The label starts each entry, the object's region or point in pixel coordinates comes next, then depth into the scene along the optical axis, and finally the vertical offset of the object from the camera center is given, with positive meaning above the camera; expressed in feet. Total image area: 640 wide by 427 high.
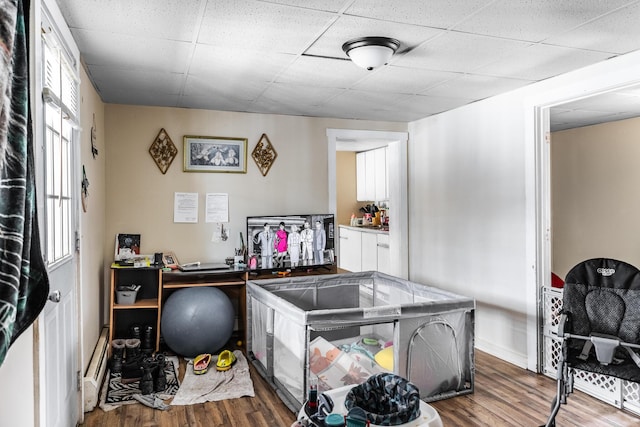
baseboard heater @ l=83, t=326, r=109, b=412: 9.91 -3.59
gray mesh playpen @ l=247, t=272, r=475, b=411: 9.77 -2.94
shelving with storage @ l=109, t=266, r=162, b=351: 13.43 -2.55
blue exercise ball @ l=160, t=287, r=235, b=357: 12.80 -2.97
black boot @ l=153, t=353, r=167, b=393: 11.05 -3.90
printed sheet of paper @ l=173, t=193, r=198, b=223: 14.84 +0.23
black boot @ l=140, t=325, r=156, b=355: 13.67 -3.70
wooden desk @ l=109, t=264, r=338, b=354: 13.61 -2.09
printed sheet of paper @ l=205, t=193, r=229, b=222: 15.14 +0.19
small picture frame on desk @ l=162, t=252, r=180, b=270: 14.10 -1.41
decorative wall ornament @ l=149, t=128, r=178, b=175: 14.57 +1.99
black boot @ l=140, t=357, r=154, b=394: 10.84 -3.84
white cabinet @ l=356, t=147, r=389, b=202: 22.93 +1.94
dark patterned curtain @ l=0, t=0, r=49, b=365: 3.59 +0.16
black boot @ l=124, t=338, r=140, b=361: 12.69 -3.63
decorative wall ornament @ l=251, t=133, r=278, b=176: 15.64 +2.00
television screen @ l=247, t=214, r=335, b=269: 14.84 -0.90
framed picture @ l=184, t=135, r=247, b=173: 14.92 +1.94
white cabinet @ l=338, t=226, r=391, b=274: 21.35 -1.85
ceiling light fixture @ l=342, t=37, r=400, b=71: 8.76 +3.09
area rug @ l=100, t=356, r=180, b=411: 10.35 -4.12
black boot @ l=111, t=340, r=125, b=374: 12.03 -3.75
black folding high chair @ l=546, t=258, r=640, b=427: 8.48 -2.14
